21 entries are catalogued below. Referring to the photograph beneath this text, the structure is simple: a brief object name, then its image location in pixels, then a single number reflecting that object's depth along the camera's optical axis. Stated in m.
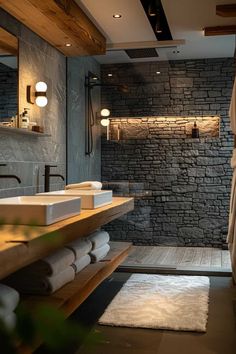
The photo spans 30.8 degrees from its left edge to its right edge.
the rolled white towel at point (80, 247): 2.86
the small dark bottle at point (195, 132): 4.96
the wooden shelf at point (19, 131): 3.11
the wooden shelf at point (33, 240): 1.41
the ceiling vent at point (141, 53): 4.69
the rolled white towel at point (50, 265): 2.41
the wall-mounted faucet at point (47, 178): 3.84
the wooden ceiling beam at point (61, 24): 3.08
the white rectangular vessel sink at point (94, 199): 2.97
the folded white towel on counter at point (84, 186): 3.85
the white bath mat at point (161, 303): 3.16
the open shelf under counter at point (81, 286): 2.25
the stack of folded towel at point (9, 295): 1.80
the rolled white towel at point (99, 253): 3.31
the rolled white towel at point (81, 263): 2.87
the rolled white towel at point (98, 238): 3.38
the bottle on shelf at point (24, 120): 3.38
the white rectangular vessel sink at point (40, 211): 2.03
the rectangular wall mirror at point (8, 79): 3.11
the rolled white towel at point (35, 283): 2.33
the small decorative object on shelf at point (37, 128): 3.58
